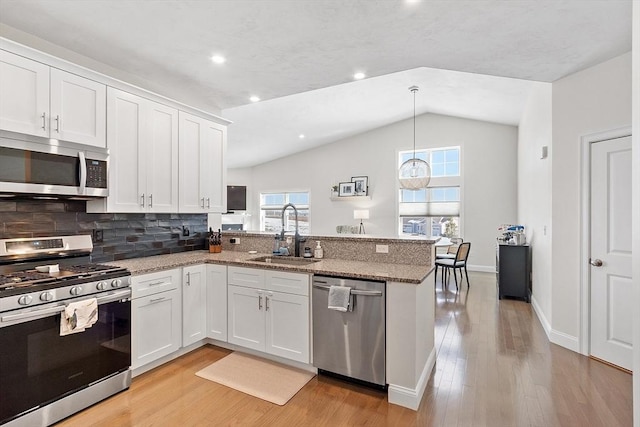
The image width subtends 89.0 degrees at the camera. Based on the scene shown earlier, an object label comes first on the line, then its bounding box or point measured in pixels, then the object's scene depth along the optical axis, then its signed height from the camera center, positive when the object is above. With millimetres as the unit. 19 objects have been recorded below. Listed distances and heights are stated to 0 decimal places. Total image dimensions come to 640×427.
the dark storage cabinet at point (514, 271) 5098 -906
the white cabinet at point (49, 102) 2153 +802
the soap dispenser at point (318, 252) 3285 -389
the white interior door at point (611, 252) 2908 -349
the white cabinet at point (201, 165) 3469 +542
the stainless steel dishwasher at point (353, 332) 2406 -917
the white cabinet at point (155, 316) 2615 -882
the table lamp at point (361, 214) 8680 -9
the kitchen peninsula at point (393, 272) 2307 -470
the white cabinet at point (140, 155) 2803 +538
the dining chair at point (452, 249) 6285 -704
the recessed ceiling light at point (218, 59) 2928 +1406
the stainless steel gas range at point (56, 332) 1914 -786
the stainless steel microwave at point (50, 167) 2182 +332
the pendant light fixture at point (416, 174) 6465 +797
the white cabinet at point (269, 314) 2744 -902
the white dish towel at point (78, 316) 2111 -692
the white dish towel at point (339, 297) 2488 -649
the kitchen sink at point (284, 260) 3310 -489
